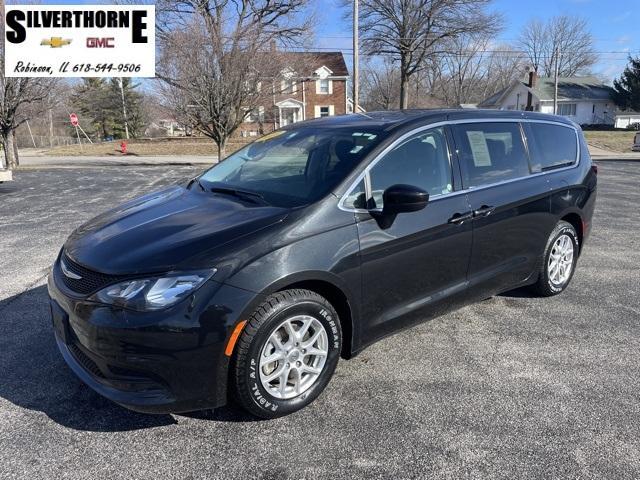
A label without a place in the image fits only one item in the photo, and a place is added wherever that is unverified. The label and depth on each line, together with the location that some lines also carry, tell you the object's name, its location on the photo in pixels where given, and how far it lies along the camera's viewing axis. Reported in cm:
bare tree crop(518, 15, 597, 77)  6925
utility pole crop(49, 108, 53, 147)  4703
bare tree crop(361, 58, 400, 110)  6210
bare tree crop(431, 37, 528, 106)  6794
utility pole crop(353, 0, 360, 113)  2194
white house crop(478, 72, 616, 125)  5356
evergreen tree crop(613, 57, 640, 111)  5103
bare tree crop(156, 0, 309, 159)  2064
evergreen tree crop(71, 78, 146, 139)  5481
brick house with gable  4351
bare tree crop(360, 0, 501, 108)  3831
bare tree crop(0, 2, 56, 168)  2031
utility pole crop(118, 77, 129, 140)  5181
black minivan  252
